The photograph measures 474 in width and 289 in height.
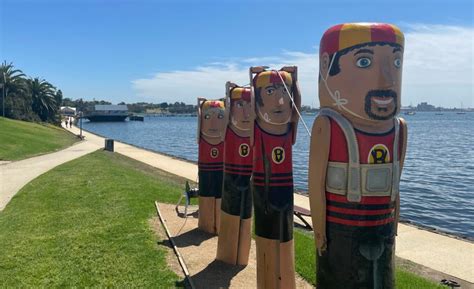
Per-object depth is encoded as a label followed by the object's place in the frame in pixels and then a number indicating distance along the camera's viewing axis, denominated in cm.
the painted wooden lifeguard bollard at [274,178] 616
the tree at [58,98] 6621
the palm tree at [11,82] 5272
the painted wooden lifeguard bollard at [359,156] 430
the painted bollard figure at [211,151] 990
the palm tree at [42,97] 5928
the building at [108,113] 11794
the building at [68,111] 12475
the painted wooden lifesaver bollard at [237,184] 784
